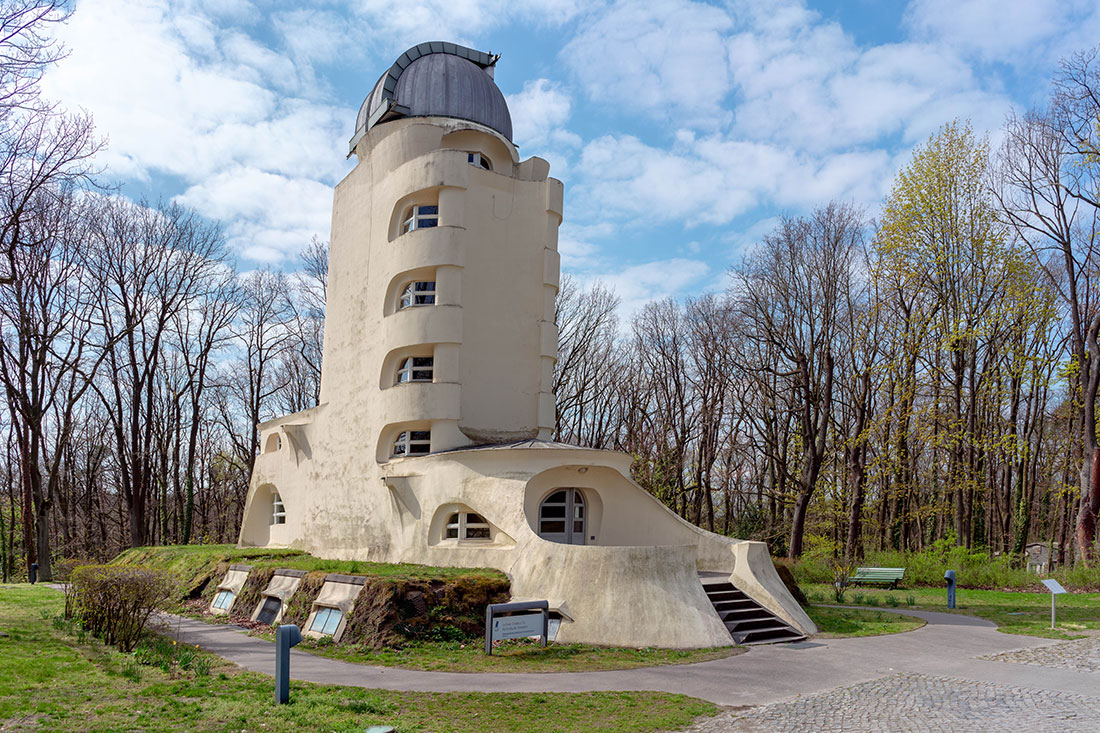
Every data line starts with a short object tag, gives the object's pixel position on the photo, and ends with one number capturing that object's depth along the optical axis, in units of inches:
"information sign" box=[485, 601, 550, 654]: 483.5
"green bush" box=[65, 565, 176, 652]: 463.2
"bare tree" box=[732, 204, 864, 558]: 1136.8
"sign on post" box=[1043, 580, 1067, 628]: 566.6
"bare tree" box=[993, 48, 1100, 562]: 916.6
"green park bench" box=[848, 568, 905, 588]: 916.6
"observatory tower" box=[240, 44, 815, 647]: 624.1
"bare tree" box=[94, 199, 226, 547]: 1241.4
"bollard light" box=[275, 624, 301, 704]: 337.1
